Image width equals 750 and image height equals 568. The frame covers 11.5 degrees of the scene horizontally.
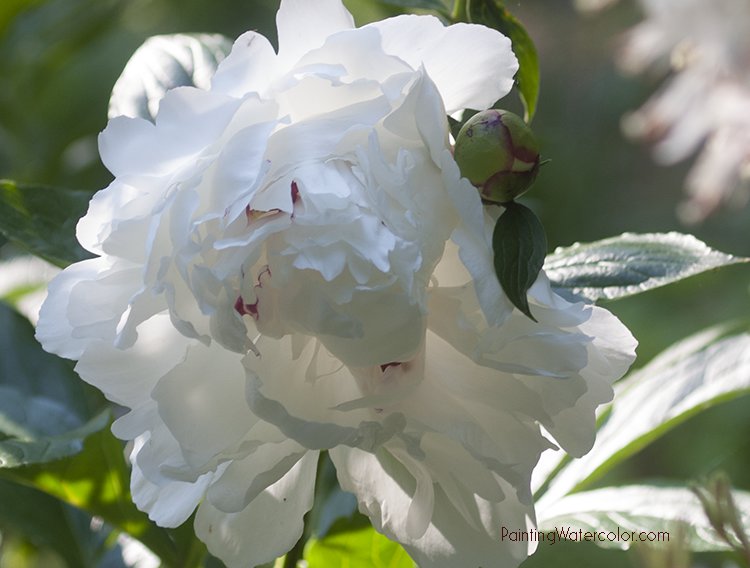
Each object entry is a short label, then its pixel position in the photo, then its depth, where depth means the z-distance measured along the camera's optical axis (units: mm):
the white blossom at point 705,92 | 1599
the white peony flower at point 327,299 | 842
